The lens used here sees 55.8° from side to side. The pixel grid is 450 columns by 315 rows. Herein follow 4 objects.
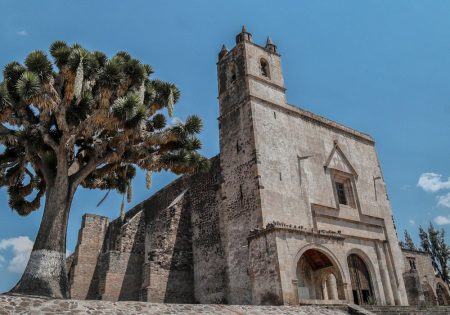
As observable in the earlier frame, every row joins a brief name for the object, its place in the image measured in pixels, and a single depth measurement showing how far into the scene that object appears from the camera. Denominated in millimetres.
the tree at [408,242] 40288
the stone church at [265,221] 16562
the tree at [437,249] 34250
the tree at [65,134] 12477
